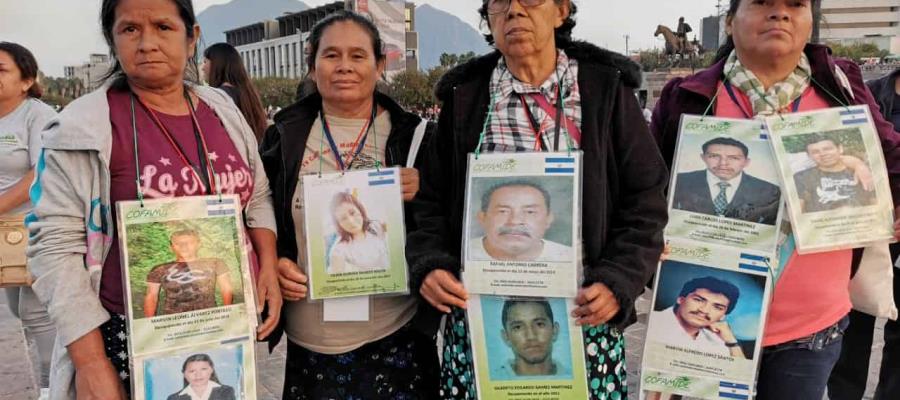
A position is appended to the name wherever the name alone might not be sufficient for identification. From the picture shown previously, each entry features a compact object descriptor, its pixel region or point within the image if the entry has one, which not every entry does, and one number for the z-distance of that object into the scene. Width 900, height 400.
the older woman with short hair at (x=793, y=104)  2.04
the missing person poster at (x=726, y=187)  2.00
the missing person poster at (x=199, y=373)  1.63
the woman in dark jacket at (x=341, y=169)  2.17
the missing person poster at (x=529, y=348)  1.77
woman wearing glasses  1.79
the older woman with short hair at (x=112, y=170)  1.64
